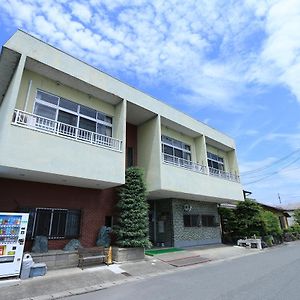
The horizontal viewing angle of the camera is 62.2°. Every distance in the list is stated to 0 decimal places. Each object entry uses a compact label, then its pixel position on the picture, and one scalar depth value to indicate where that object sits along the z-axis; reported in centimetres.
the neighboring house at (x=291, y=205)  5417
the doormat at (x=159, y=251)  1298
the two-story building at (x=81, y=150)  922
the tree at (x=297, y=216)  3381
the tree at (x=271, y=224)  2045
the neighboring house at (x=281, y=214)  2899
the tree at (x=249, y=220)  1927
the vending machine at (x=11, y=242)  792
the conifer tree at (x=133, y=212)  1127
